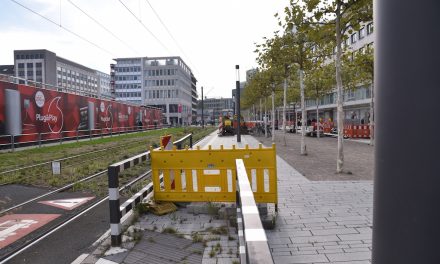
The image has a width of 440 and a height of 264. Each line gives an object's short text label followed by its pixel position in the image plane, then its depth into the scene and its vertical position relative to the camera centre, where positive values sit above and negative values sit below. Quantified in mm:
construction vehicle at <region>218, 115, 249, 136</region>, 33812 -598
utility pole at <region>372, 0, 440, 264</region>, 1111 -61
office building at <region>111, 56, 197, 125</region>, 109000 +12544
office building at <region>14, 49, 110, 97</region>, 118312 +19344
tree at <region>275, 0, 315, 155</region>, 15539 +3147
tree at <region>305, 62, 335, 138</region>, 30375 +3182
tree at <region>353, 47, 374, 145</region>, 18688 +2956
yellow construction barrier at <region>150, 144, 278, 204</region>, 6055 -885
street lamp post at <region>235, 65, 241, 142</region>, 20516 +1718
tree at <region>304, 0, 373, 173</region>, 9930 +2959
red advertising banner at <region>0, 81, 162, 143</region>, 19969 +727
